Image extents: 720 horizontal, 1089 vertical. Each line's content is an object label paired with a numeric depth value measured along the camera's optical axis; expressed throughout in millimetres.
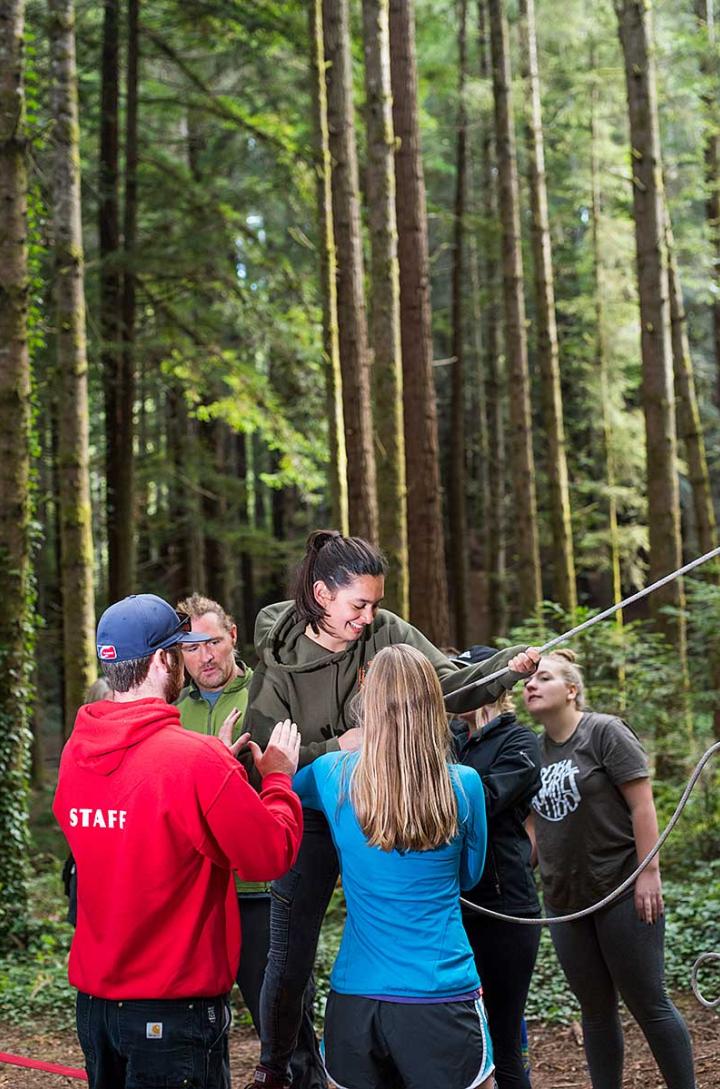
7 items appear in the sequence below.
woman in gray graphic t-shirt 4633
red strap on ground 4488
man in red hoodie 2984
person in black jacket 4457
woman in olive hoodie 4078
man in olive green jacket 4988
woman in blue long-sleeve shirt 3219
